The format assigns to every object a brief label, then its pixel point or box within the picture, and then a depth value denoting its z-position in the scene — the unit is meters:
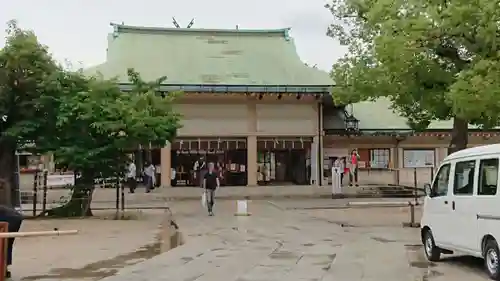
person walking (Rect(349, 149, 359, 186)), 35.56
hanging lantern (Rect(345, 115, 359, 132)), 40.47
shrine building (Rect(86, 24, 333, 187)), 37.44
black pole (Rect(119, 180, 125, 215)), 22.33
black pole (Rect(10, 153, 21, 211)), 20.22
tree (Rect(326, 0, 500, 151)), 13.94
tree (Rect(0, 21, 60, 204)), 19.70
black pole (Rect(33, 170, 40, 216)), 20.94
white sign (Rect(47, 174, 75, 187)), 31.50
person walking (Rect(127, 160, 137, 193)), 32.96
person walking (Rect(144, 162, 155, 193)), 34.34
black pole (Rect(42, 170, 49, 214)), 20.79
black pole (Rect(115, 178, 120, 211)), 21.70
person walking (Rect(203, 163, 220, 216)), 20.89
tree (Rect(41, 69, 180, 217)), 19.98
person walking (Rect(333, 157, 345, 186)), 30.34
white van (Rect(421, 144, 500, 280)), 8.88
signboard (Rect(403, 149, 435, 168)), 42.34
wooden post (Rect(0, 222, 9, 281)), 8.61
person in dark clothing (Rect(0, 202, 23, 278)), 9.06
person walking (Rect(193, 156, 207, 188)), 38.44
